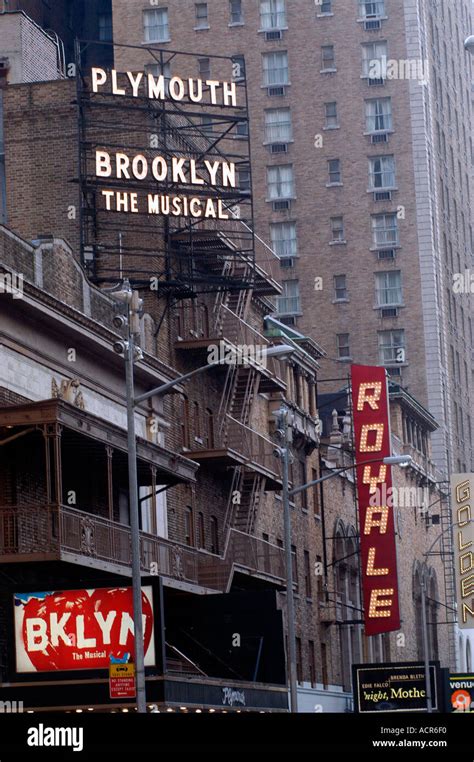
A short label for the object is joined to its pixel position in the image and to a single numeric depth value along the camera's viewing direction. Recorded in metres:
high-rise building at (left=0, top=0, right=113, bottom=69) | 96.56
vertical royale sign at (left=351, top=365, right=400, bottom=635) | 71.62
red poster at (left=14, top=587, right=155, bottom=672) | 33.00
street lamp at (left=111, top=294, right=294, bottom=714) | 27.16
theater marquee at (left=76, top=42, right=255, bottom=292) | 47.03
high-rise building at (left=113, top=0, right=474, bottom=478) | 99.75
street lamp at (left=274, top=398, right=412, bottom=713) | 40.75
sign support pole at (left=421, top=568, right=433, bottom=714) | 61.83
